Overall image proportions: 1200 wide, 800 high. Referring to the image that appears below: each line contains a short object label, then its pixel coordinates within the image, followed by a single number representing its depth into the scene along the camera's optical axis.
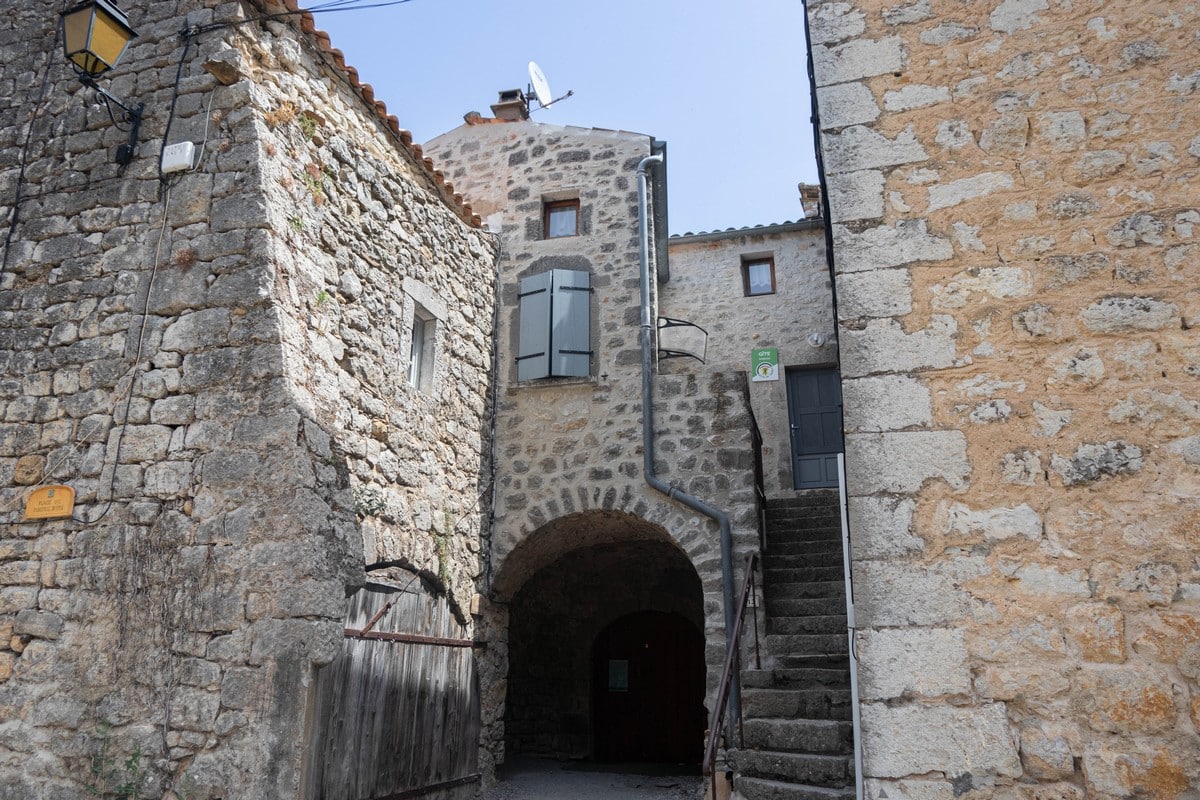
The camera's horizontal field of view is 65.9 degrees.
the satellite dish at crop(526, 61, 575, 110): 9.62
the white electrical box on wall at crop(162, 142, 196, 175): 4.94
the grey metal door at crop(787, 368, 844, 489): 9.34
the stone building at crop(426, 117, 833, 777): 7.29
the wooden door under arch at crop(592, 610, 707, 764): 9.81
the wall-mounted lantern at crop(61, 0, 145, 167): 4.70
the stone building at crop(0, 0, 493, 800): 4.29
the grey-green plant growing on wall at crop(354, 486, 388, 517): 5.16
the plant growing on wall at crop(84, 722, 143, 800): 4.20
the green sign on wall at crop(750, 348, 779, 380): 9.53
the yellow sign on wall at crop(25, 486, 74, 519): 4.62
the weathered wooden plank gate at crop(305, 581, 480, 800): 4.77
